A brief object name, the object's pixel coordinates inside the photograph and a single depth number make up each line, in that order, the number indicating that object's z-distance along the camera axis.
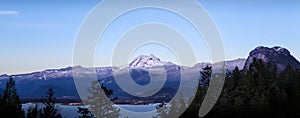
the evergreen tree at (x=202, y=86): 89.30
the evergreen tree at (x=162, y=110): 85.36
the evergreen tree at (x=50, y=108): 97.18
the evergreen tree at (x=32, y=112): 88.09
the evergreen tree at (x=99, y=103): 69.75
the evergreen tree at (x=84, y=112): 71.72
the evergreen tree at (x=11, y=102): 77.69
